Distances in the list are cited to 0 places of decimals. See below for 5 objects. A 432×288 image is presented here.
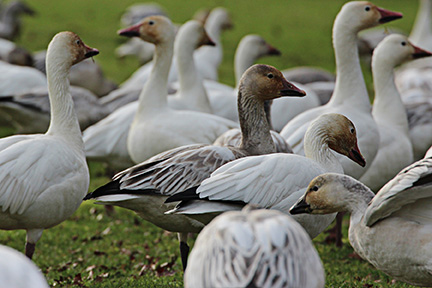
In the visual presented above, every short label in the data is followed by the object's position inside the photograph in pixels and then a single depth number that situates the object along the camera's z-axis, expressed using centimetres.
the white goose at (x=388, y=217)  795
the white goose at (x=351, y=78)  1367
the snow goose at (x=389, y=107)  1550
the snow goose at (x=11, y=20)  3734
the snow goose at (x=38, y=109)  1819
